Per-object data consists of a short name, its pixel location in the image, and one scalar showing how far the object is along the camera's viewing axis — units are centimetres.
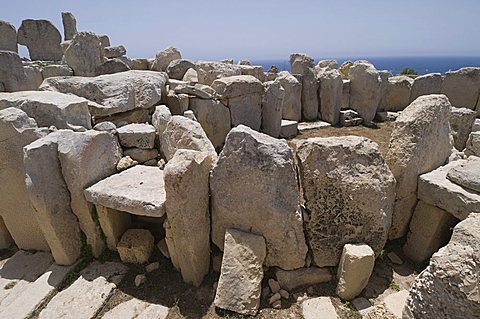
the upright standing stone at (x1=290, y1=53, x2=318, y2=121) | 898
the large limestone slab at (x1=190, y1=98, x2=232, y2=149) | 601
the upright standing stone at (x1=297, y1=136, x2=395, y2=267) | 294
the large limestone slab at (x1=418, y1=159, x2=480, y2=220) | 280
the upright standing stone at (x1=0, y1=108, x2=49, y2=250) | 334
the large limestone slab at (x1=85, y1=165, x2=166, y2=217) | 296
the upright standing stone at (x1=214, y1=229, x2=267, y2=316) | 272
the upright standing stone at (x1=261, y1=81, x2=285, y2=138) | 697
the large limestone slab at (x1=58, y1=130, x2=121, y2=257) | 317
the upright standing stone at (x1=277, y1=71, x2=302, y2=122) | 862
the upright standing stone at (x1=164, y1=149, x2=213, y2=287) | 275
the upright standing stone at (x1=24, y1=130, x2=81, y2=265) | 307
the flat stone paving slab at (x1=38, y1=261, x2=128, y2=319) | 284
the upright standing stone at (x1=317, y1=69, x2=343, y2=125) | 873
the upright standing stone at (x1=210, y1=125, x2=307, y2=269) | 287
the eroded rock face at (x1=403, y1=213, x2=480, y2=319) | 185
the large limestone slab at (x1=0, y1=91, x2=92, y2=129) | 375
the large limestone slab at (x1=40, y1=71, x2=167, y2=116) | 456
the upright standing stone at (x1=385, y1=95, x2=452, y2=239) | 318
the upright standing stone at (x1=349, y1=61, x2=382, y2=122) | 907
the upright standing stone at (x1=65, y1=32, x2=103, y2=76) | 750
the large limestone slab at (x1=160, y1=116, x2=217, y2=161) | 341
